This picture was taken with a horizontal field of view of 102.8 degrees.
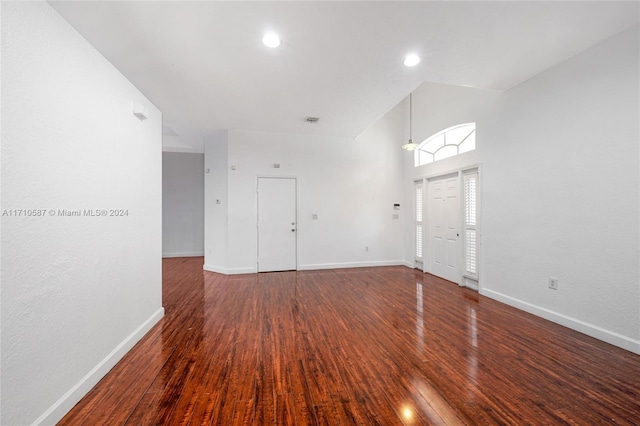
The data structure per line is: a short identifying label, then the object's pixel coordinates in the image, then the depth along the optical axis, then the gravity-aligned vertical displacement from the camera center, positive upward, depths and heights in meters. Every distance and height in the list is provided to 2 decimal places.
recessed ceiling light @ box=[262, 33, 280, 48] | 2.34 +1.62
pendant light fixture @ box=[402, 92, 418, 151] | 5.75 +2.34
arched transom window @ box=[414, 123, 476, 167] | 4.25 +1.29
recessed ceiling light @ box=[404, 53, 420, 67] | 2.69 +1.65
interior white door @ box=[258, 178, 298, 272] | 5.36 -0.26
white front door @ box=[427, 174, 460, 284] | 4.51 -0.29
